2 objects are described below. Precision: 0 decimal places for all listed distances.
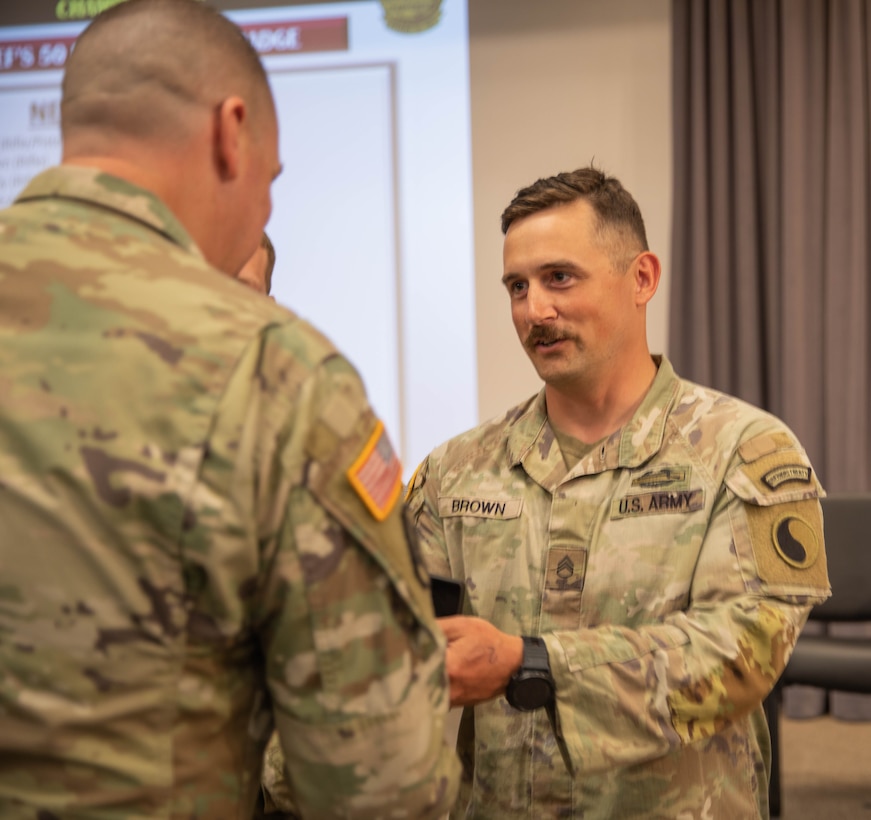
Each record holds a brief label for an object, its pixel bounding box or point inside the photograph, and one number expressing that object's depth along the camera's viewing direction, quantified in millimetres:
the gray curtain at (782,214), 3947
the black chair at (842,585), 3086
